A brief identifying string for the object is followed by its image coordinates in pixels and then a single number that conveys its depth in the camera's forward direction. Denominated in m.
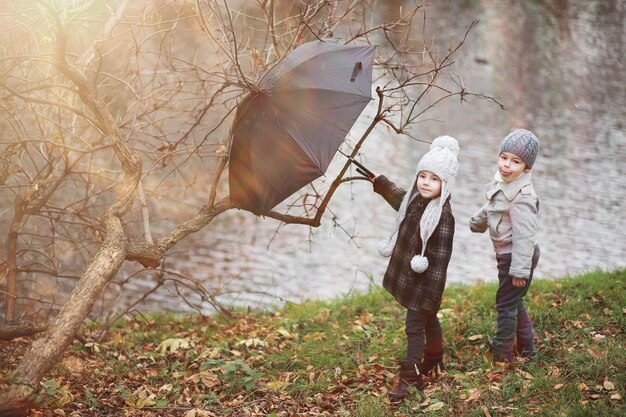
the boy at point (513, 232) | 4.45
